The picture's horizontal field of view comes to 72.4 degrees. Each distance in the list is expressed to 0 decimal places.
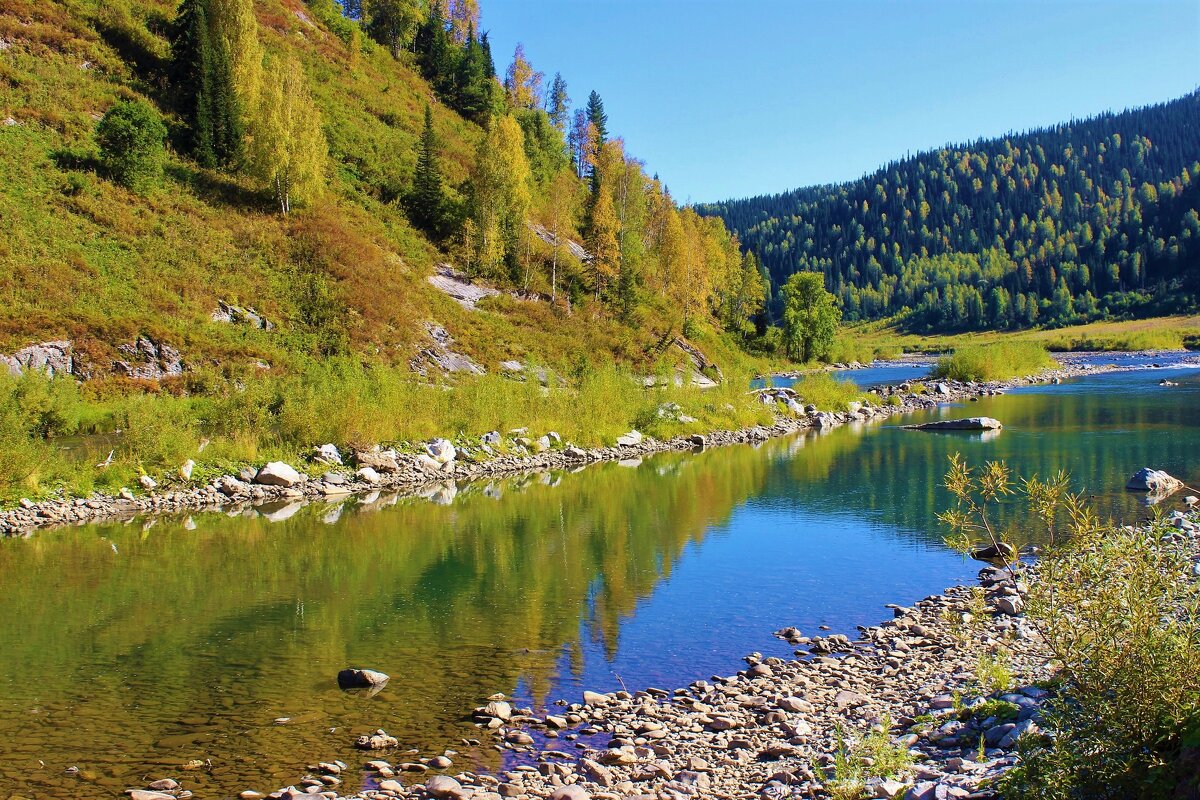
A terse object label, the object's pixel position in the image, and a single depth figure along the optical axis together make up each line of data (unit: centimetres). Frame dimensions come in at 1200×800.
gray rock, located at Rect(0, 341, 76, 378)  3014
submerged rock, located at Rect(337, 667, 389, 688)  1124
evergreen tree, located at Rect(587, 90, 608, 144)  10816
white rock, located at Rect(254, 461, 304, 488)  2592
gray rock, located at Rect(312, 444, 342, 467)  2808
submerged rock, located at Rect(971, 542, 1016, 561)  1816
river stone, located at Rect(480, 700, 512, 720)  1011
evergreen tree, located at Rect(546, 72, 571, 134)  10300
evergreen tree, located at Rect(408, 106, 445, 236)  6034
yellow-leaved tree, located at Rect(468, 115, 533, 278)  5891
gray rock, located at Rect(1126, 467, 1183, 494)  2412
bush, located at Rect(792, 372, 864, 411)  5153
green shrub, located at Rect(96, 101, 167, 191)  4516
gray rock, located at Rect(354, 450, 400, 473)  2861
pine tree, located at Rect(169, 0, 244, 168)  5216
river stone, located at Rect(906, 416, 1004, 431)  4097
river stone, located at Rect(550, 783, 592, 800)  761
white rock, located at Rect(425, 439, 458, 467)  3031
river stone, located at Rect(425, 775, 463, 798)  794
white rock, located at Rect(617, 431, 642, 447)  3700
